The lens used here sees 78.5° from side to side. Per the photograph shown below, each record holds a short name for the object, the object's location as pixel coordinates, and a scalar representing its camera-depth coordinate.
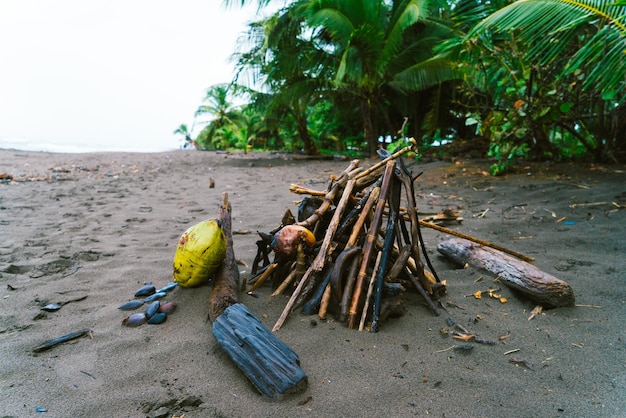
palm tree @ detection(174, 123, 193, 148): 32.22
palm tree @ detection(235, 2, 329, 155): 10.57
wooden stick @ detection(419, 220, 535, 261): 2.22
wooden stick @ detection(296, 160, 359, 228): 2.08
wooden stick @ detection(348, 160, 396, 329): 1.79
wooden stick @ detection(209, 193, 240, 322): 1.92
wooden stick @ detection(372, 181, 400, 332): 1.78
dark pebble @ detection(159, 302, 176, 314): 2.05
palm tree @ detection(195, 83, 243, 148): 26.07
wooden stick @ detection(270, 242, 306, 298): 1.96
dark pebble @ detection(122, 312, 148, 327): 1.97
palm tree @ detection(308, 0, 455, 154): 8.58
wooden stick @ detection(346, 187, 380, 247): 1.94
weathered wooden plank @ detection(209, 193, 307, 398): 1.44
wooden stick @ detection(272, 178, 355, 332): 1.84
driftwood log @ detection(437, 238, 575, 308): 2.02
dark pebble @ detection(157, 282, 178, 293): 2.28
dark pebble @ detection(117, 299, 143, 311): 2.13
